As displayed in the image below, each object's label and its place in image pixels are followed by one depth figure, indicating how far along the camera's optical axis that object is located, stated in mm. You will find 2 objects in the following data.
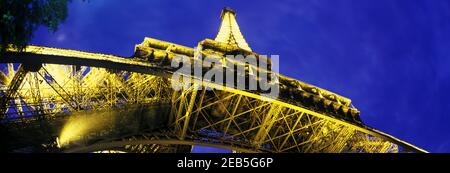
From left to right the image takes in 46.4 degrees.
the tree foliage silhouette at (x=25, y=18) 12781
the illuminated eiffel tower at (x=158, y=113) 19653
